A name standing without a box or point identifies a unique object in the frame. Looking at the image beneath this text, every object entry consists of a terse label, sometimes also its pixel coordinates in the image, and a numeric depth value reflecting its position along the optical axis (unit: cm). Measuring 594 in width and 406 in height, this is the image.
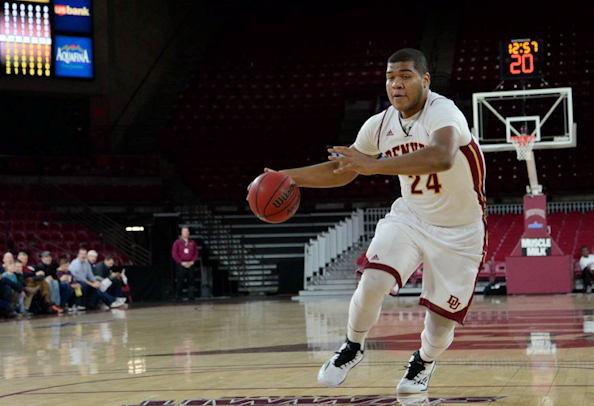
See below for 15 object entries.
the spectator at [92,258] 1697
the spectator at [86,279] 1644
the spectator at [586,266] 1727
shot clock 1680
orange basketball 476
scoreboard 2067
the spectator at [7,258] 1430
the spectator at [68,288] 1603
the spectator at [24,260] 1509
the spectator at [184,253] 1800
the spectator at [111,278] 1695
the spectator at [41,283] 1510
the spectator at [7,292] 1423
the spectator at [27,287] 1462
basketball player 461
